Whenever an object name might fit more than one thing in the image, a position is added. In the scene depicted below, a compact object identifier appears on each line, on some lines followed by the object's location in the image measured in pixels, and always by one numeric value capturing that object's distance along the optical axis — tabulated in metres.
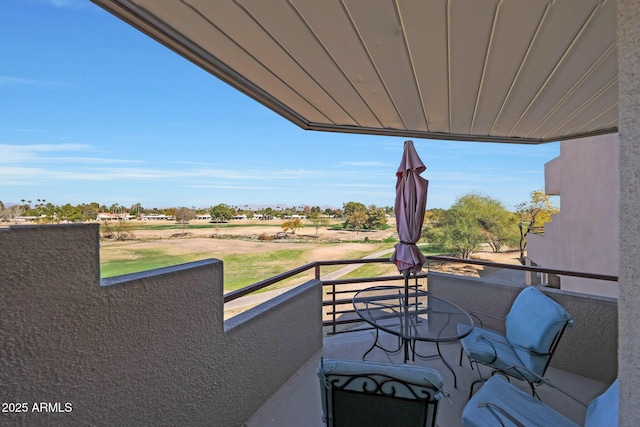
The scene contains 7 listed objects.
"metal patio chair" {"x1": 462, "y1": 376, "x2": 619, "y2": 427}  1.38
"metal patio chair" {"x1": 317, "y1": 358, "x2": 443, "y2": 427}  1.04
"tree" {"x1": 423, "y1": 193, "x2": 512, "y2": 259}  26.78
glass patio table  2.34
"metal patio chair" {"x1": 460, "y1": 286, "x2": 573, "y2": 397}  1.97
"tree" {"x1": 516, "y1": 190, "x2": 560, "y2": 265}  21.06
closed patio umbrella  2.46
